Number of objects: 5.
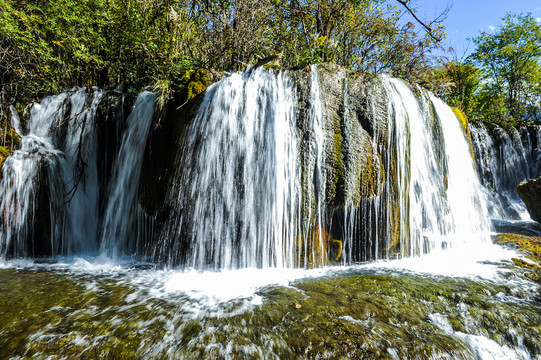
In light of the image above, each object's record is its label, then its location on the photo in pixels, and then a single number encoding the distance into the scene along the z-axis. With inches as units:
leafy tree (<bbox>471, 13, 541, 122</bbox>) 684.1
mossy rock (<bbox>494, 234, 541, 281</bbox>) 143.2
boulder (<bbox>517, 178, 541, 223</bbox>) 241.8
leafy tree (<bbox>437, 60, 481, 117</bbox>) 600.1
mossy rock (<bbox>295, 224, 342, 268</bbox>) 162.7
